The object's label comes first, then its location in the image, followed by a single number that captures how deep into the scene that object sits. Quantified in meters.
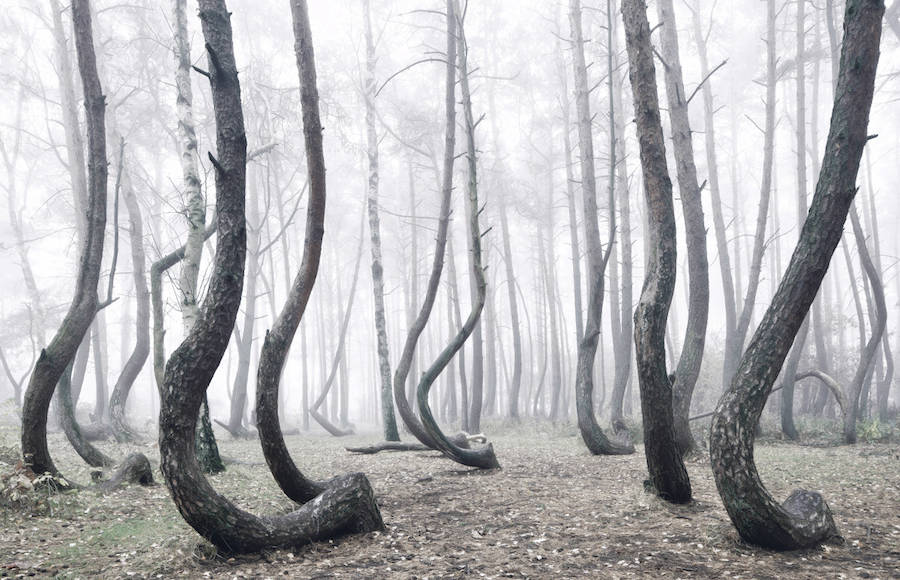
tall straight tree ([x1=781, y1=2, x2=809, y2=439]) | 11.67
